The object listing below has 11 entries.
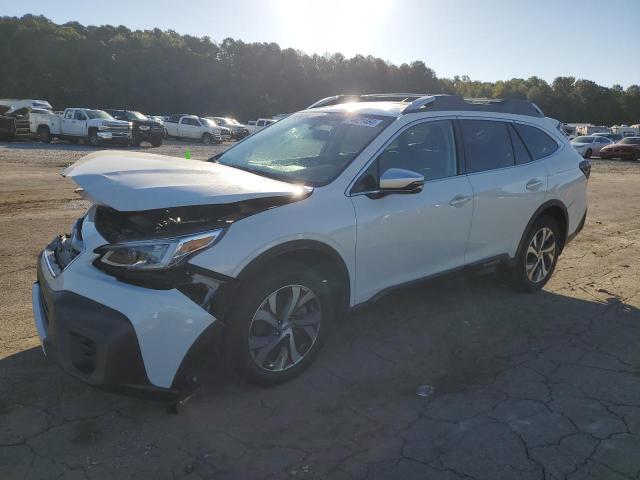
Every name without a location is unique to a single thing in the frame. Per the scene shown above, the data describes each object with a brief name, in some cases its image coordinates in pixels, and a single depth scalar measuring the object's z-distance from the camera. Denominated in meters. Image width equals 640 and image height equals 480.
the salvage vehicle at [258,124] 42.26
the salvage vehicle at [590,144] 33.28
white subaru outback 2.89
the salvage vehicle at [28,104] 34.00
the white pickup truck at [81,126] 25.45
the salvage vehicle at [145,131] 26.64
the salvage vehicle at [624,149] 31.78
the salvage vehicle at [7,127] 26.28
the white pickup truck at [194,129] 35.62
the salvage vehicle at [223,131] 36.25
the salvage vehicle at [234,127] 40.72
